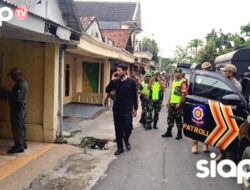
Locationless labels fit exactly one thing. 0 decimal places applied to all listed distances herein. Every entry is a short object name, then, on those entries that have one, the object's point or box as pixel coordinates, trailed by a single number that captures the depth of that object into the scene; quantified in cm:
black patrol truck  384
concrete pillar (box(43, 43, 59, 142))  534
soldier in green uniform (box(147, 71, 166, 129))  697
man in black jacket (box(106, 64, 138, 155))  490
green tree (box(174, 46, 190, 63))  5762
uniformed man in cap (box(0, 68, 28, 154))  476
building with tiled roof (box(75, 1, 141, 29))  2436
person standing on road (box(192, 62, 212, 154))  502
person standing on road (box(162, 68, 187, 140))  577
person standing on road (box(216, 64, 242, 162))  440
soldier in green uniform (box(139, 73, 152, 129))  715
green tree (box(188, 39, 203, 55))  4426
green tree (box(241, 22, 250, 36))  2179
